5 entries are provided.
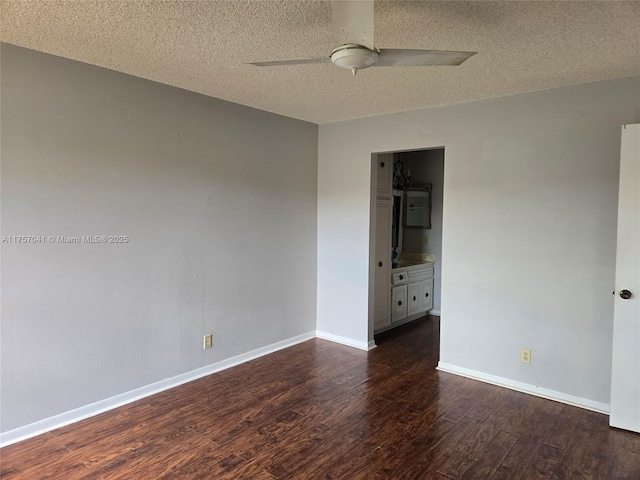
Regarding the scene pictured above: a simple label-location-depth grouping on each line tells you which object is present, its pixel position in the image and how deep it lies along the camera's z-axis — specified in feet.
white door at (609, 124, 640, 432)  8.93
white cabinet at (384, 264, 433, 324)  16.92
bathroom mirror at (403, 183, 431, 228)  19.51
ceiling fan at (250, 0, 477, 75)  5.74
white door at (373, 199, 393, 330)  15.61
